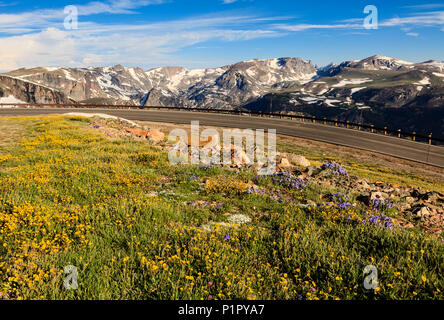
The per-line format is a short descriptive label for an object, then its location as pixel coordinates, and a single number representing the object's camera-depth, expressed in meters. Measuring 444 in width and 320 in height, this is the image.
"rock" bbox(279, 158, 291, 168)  13.26
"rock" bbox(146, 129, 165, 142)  24.11
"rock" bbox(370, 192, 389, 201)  8.29
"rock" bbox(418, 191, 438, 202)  9.50
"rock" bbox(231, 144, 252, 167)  12.80
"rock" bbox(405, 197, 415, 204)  9.02
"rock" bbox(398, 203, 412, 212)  8.06
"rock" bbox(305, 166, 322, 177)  11.64
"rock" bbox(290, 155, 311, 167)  16.05
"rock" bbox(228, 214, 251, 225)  6.71
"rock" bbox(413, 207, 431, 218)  7.54
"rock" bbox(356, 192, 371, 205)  8.17
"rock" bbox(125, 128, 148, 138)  24.72
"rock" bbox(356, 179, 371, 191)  10.08
